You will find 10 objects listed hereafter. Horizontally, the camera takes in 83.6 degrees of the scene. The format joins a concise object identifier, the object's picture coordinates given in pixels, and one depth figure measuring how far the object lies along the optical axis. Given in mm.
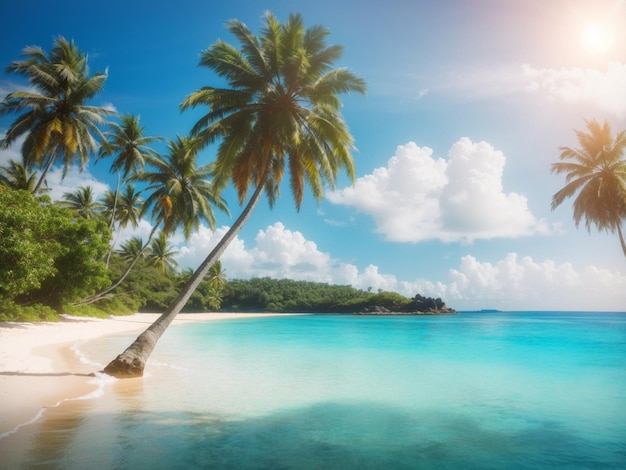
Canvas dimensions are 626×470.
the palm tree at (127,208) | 31875
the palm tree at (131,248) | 42844
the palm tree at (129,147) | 23578
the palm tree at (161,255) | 43750
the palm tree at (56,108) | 16922
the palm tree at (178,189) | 23344
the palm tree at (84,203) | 32344
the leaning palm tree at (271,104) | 11398
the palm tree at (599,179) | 19641
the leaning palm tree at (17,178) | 22609
